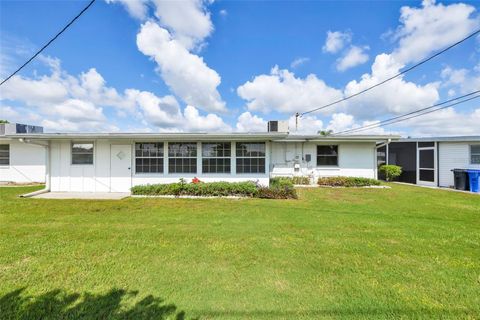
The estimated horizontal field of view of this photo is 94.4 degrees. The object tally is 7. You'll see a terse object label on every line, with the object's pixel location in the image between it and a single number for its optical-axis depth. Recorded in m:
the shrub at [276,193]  8.70
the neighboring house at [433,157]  11.89
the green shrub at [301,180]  12.26
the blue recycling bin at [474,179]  10.80
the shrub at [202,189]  9.23
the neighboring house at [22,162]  13.40
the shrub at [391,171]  13.91
